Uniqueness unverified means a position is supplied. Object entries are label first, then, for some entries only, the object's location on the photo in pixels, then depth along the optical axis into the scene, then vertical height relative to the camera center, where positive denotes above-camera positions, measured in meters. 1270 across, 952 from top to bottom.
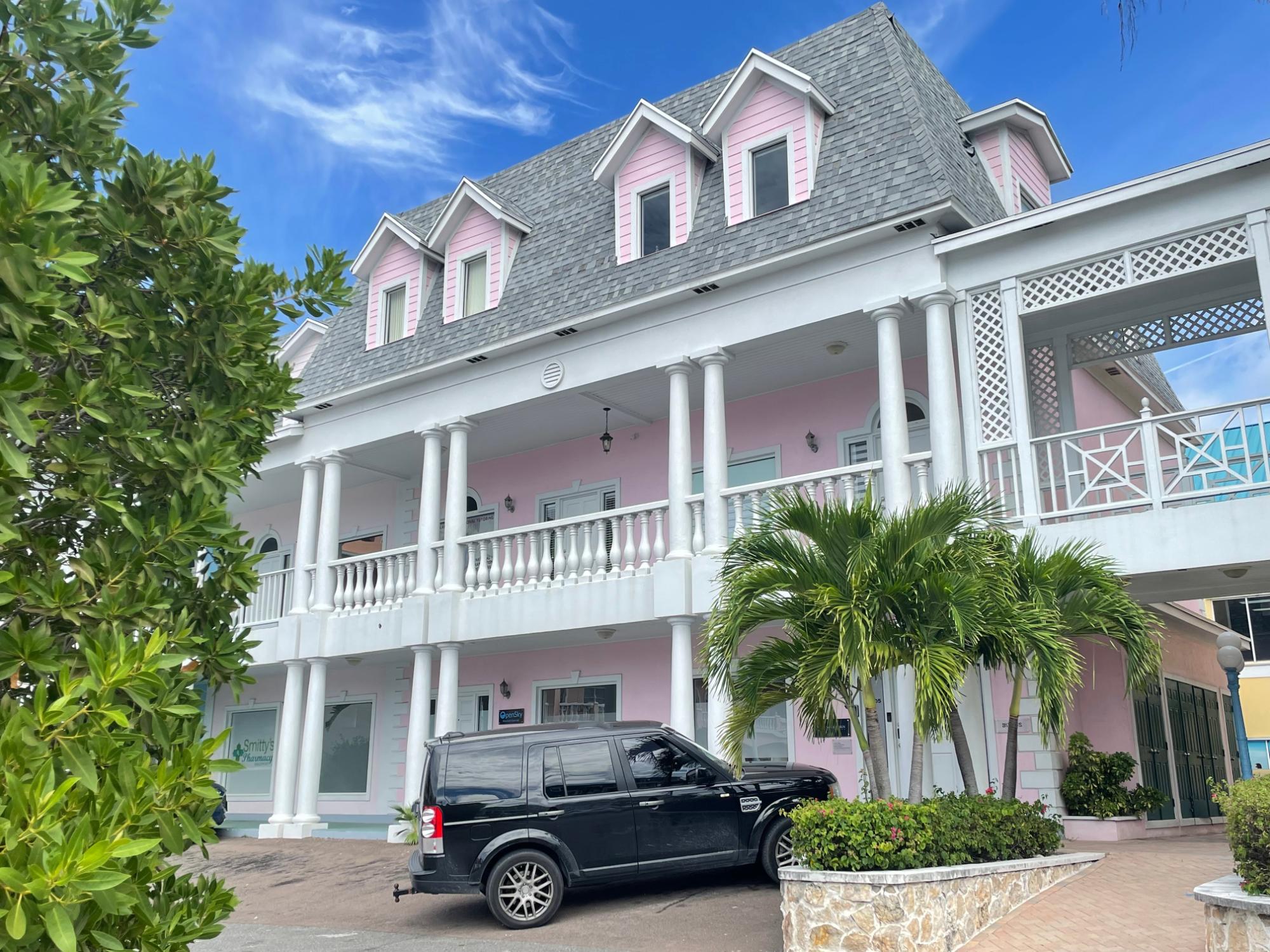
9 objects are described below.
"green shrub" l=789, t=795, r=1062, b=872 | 8.27 -0.56
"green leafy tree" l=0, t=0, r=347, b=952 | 2.81 +0.86
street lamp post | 16.31 +1.42
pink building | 11.75 +5.06
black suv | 10.20 -0.52
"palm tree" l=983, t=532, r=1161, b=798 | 9.43 +1.28
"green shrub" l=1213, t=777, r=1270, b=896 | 6.71 -0.44
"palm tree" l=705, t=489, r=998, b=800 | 8.70 +1.21
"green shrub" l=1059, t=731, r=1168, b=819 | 12.51 -0.30
